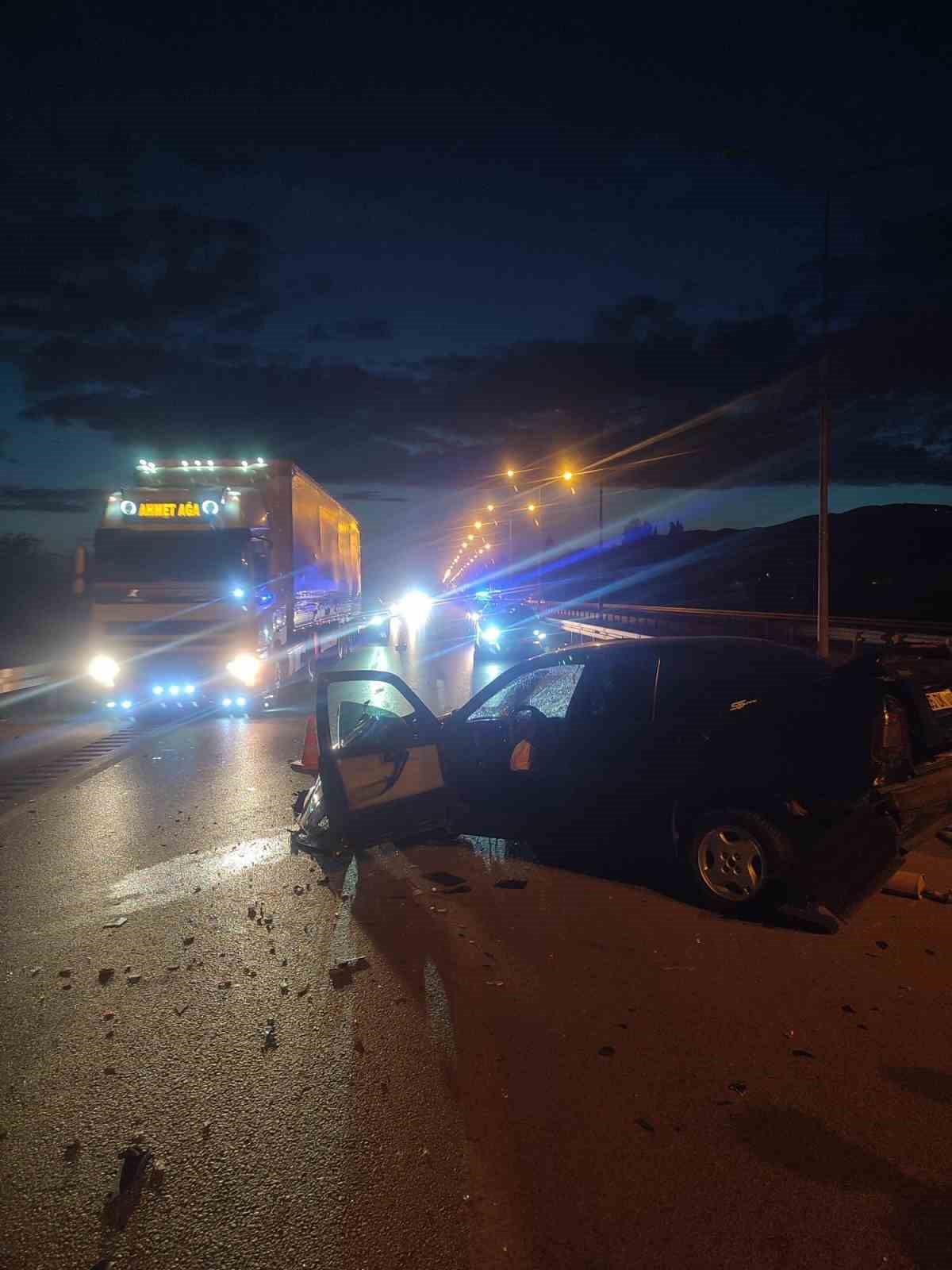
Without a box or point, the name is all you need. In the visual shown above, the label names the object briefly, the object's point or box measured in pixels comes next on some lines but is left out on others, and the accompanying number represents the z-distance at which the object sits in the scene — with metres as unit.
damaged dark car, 5.51
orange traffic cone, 7.51
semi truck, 14.87
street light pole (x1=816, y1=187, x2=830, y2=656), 15.74
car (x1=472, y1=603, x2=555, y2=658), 22.47
